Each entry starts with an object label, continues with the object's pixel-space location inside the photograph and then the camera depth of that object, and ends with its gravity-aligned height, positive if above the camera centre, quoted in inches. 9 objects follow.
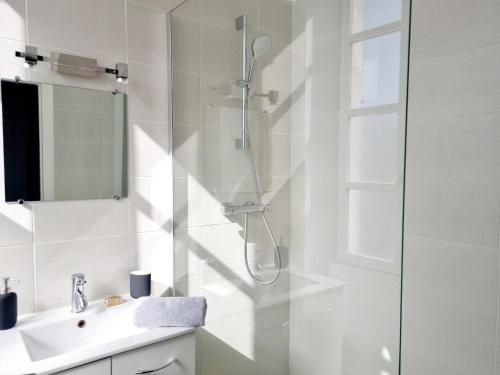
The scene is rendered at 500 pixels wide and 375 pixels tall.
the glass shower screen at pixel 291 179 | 44.4 -1.2
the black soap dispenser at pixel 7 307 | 56.0 -20.1
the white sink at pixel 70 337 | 49.4 -24.6
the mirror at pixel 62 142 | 61.1 +4.4
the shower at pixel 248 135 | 58.0 +5.5
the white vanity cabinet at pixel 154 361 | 52.7 -27.8
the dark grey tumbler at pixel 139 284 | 70.6 -20.9
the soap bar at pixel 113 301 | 66.7 -22.8
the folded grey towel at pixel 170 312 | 60.9 -22.6
